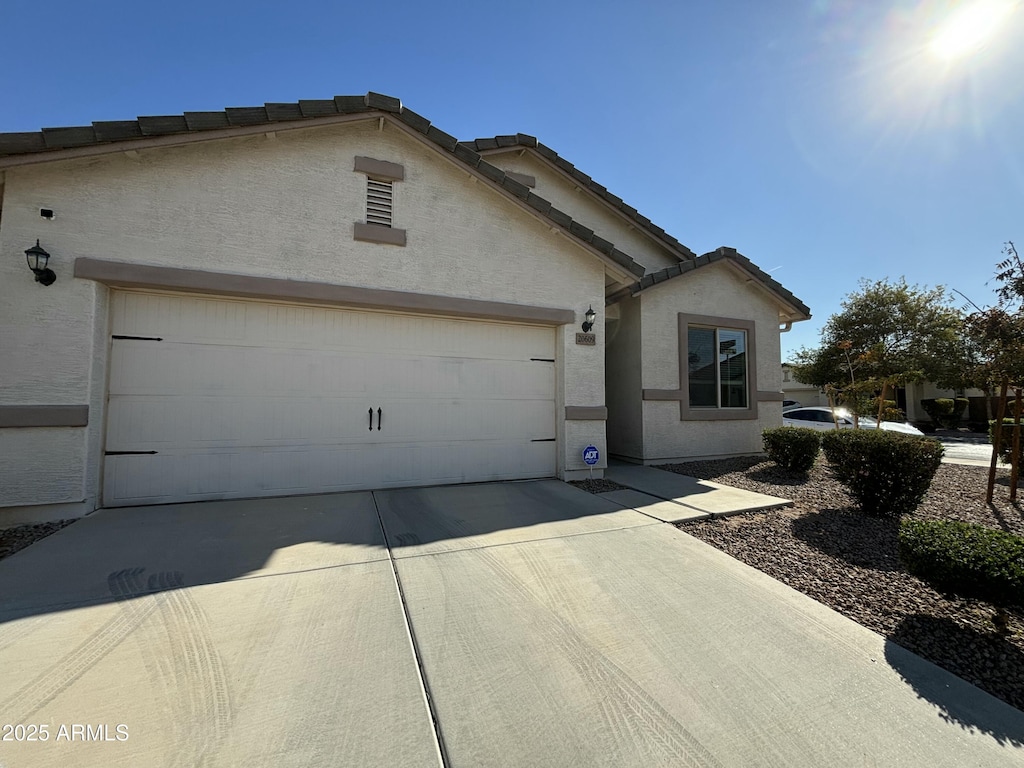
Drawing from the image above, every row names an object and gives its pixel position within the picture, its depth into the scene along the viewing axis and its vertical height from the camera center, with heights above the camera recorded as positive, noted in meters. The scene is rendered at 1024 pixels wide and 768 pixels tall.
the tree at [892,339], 21.36 +3.22
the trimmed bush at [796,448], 6.91 -0.89
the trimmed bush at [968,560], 2.40 -1.02
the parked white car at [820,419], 12.62 -0.74
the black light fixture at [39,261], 4.33 +1.39
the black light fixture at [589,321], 6.71 +1.20
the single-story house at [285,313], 4.53 +1.10
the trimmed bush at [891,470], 4.91 -0.90
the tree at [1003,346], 5.29 +0.66
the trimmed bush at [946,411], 22.52 -0.86
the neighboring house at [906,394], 24.69 +0.12
